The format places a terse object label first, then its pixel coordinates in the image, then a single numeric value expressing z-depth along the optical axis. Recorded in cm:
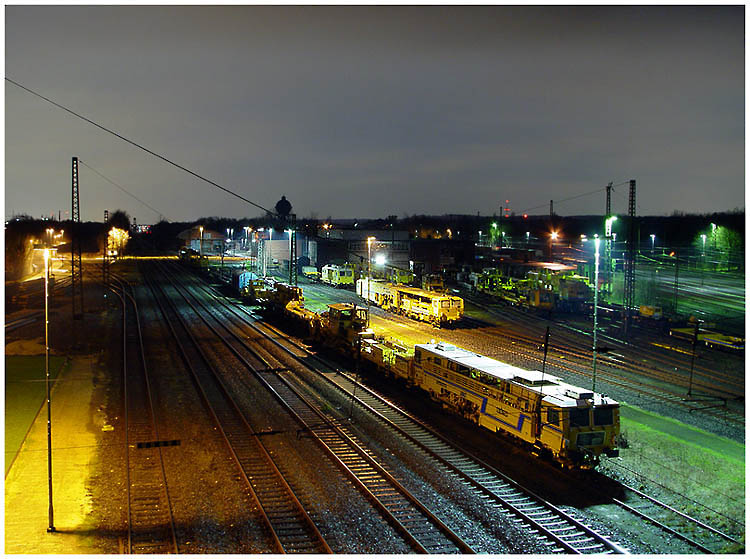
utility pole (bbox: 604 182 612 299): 3118
